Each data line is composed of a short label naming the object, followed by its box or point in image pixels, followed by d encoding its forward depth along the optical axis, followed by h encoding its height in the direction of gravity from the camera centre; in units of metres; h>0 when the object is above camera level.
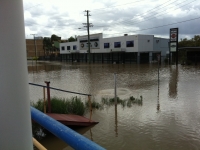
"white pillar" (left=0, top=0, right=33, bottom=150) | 1.12 -0.10
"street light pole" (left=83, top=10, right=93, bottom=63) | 51.12 +8.23
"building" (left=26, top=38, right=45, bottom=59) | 96.44 +5.13
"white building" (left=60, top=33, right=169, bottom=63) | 43.03 +2.06
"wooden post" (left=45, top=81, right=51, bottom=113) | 6.55 -1.23
